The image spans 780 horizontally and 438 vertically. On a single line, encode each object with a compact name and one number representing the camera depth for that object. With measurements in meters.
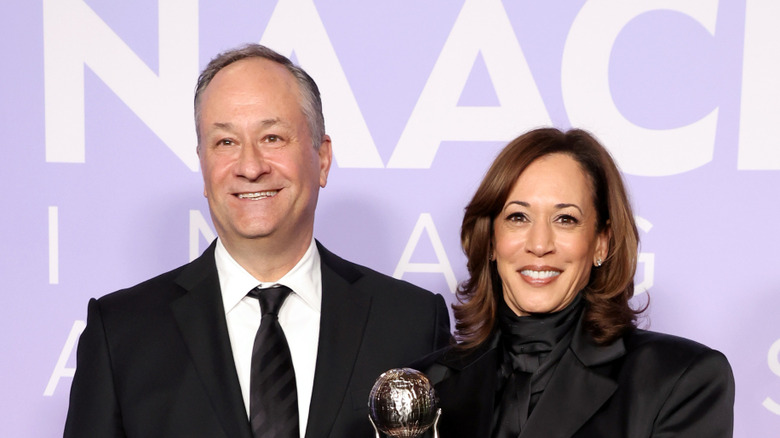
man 2.16
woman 1.99
